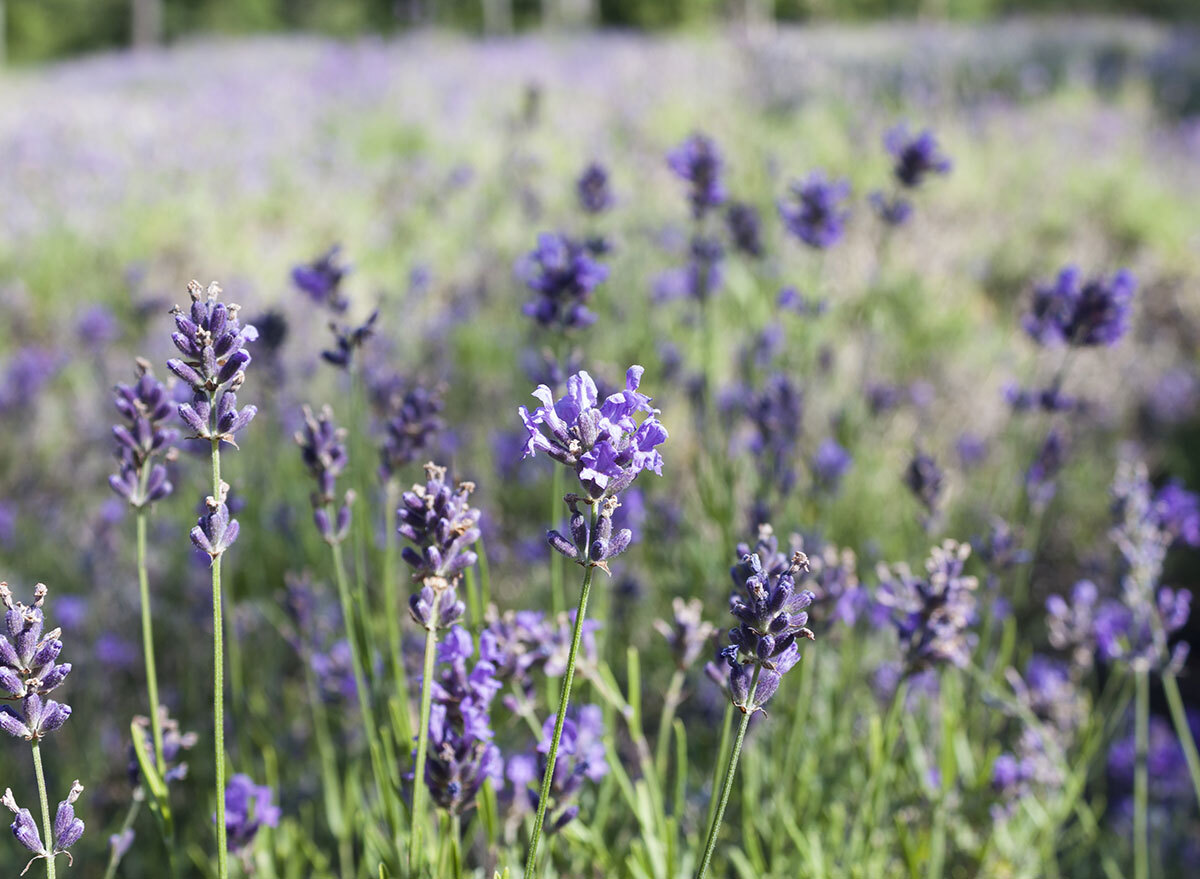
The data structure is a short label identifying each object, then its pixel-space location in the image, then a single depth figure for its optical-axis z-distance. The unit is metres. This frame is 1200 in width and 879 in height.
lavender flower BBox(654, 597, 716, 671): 0.47
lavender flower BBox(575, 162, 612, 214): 0.65
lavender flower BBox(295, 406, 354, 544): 0.46
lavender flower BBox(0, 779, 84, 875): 0.41
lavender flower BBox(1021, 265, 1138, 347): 0.53
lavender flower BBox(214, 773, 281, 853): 0.46
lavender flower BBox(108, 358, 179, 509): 0.44
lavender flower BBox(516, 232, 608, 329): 0.50
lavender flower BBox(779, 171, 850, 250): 0.63
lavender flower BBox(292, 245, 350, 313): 0.52
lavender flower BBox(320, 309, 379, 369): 0.48
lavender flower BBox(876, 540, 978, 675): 0.46
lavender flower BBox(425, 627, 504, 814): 0.43
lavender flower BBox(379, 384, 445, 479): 0.49
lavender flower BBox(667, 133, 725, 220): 0.61
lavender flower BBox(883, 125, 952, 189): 0.63
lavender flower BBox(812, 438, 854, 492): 0.66
